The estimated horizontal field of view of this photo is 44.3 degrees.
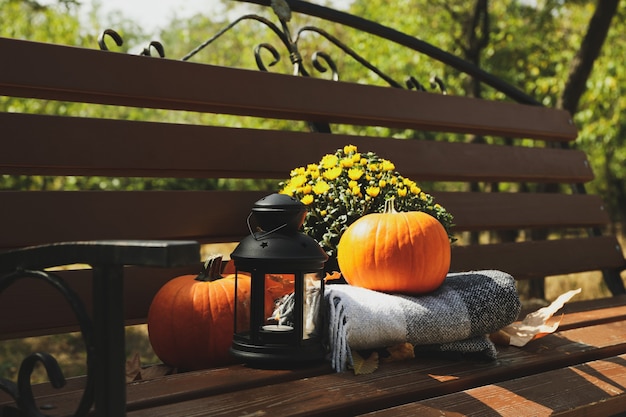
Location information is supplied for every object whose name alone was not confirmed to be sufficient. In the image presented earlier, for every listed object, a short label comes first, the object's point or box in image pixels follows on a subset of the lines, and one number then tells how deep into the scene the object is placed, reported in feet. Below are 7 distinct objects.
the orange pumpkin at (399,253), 6.64
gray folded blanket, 6.03
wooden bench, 4.85
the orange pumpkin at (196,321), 6.55
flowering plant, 7.77
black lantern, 5.97
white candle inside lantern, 6.14
